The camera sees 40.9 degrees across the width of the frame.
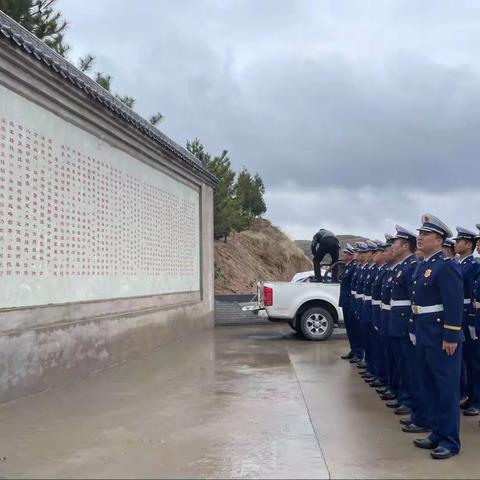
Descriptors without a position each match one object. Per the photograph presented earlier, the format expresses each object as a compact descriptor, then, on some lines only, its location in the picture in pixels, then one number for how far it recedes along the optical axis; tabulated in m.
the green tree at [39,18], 14.54
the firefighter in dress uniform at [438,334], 5.11
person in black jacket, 14.32
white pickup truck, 13.17
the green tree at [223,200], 28.27
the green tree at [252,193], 39.94
